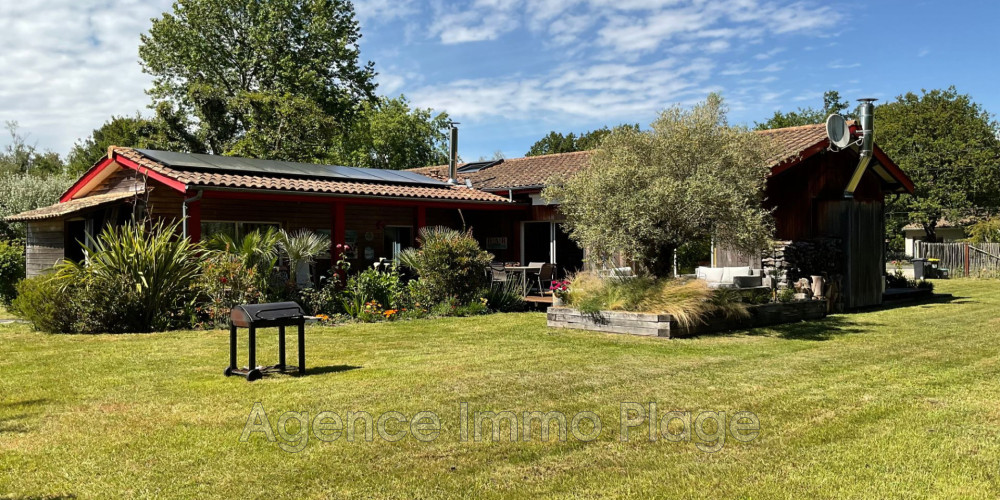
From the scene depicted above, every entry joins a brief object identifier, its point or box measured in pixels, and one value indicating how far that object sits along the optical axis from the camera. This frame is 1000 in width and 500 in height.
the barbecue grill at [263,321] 6.74
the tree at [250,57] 29.72
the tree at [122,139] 27.17
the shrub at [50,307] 10.70
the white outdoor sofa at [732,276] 12.80
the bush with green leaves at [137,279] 10.89
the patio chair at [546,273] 15.37
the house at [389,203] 13.68
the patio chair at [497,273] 14.36
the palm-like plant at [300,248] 12.46
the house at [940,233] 45.75
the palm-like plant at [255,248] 11.86
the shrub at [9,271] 16.67
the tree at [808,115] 56.98
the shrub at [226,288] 11.29
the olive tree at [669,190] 10.21
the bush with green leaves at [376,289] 12.95
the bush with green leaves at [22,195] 22.02
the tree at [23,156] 43.03
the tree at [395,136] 44.91
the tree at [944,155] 39.38
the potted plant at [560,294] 11.70
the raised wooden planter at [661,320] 9.91
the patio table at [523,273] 15.07
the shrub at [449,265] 13.14
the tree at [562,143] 50.97
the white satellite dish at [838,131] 14.13
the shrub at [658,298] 10.18
